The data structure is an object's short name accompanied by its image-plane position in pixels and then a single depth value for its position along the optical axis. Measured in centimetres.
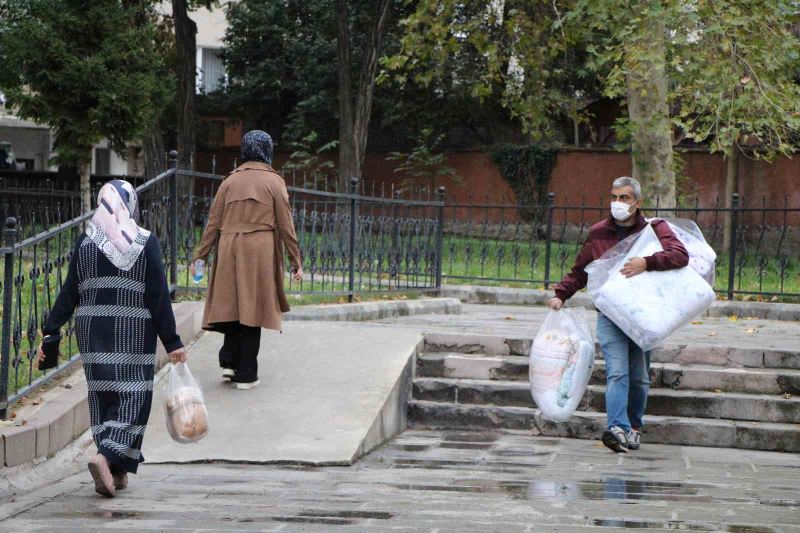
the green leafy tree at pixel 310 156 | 3020
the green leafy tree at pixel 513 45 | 1998
